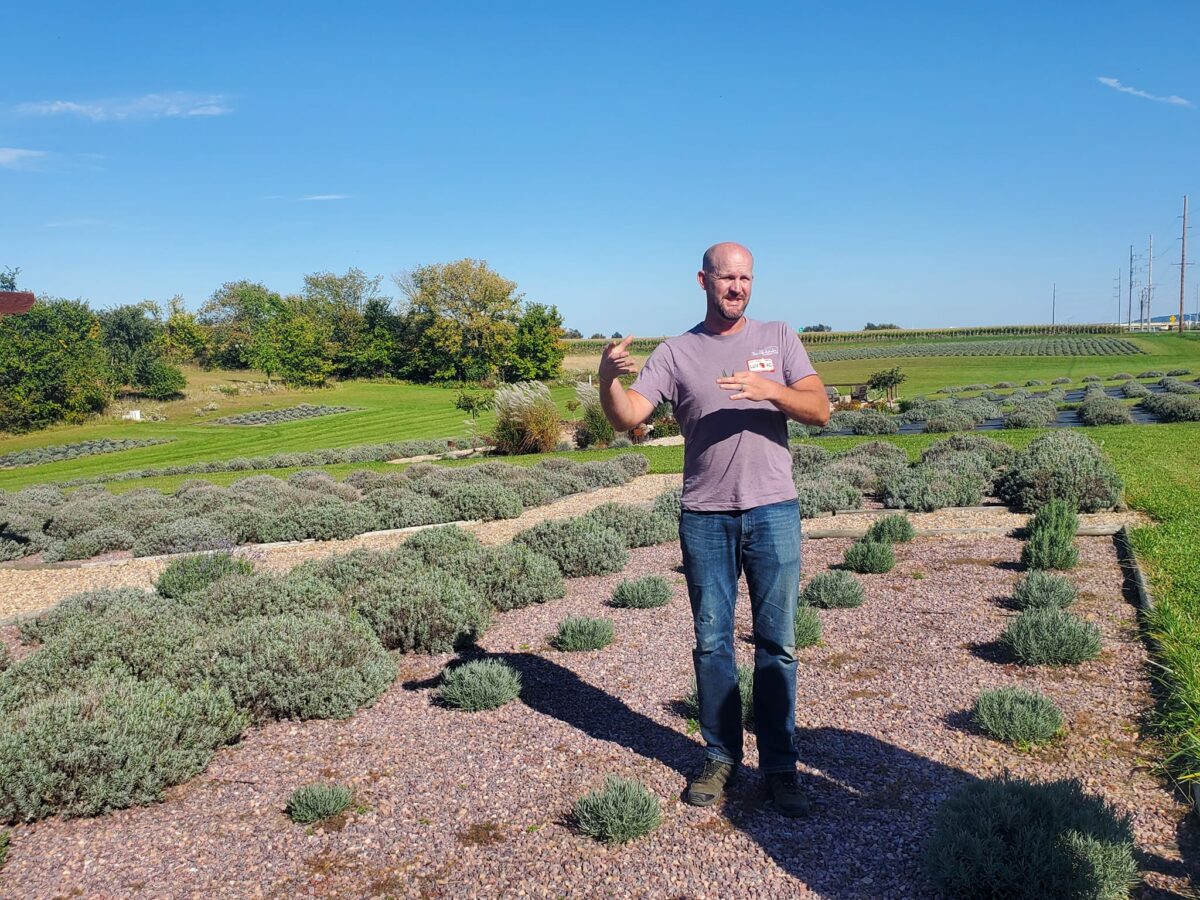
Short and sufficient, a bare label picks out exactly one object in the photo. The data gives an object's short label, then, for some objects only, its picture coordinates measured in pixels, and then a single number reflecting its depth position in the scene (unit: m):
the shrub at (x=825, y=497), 10.15
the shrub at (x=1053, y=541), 6.89
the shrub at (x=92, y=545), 10.56
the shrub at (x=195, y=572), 7.28
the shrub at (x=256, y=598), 6.38
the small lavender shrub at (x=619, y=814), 3.31
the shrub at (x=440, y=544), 7.91
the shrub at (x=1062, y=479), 8.99
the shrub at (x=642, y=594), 6.71
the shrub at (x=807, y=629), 5.46
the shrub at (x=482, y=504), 11.53
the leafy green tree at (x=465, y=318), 53.72
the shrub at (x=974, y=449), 12.48
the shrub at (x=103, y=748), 3.78
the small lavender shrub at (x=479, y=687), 4.79
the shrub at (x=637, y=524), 9.26
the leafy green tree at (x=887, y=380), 28.45
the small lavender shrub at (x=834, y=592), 6.37
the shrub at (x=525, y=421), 20.25
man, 3.34
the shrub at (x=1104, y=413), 18.88
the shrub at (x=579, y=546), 8.00
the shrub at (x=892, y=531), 8.30
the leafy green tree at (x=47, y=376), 32.50
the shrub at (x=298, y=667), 4.79
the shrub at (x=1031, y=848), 2.71
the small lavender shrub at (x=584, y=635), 5.74
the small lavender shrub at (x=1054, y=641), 4.89
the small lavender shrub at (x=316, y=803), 3.62
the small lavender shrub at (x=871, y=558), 7.31
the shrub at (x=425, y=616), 5.97
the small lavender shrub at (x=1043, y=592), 5.83
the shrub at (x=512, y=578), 7.05
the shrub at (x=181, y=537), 9.94
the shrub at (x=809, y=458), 13.49
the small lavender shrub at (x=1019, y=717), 3.95
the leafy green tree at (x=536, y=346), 52.66
